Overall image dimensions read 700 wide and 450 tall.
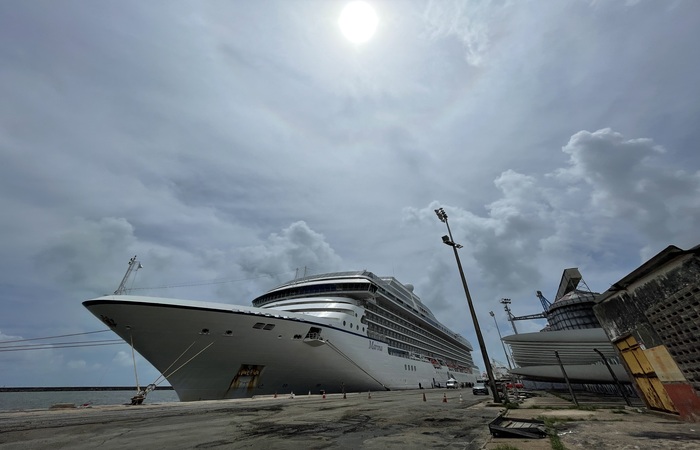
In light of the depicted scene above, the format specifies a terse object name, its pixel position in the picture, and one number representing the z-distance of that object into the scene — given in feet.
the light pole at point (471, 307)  51.55
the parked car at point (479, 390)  95.51
